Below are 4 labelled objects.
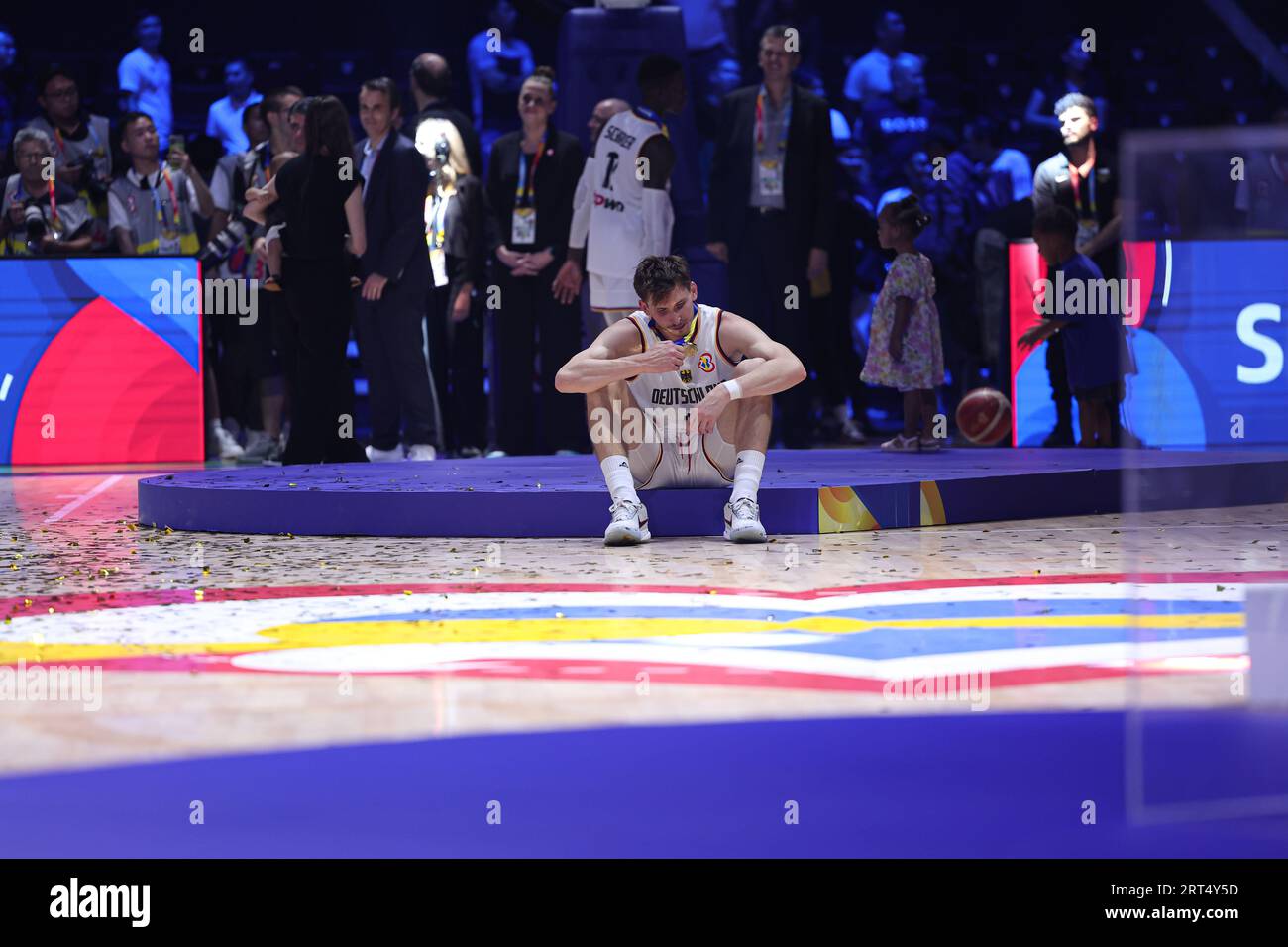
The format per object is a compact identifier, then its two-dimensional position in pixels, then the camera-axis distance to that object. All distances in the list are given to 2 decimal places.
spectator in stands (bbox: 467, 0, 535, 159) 11.77
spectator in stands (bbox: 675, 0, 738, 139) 11.30
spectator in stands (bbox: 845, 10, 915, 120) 11.50
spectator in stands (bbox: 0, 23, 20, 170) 11.20
